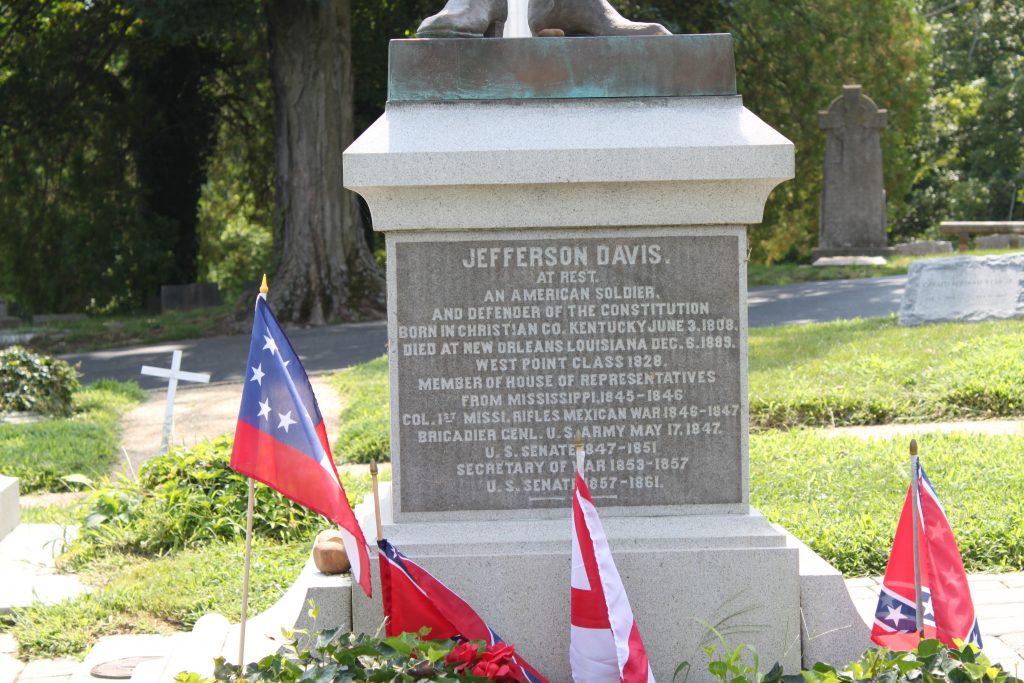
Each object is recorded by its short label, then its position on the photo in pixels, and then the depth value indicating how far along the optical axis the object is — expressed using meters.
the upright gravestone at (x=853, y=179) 21.61
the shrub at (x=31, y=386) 10.77
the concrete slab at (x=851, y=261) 19.70
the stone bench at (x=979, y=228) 21.10
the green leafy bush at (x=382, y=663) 3.51
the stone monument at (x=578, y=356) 4.10
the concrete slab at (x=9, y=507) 6.84
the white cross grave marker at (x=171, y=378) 7.89
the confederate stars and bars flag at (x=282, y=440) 3.76
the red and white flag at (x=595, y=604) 3.69
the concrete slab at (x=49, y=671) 4.65
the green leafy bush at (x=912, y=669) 3.39
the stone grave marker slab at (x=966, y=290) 11.54
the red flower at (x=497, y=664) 3.59
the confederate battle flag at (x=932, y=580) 3.71
